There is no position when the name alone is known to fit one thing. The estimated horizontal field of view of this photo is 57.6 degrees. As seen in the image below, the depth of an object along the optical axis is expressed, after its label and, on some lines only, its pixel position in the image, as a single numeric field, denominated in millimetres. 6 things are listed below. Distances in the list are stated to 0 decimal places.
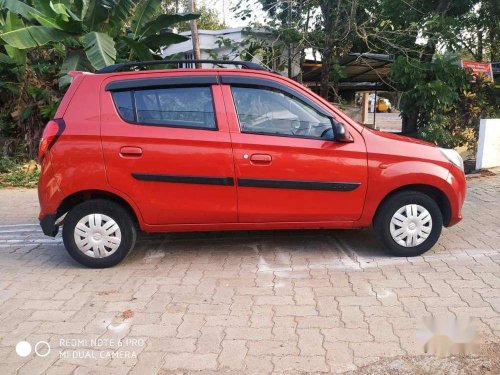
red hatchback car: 4113
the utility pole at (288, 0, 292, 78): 9508
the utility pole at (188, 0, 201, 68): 9281
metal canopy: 10562
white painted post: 8742
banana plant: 7883
